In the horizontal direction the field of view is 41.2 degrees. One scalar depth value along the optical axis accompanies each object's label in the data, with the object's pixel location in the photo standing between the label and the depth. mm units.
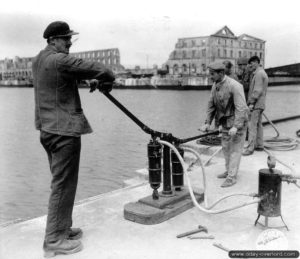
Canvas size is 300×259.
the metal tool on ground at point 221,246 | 4035
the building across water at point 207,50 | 107312
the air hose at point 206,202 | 4652
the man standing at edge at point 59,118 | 3814
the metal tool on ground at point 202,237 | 4336
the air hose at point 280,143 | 9203
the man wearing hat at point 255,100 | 8523
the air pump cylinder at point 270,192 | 4480
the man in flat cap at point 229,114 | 6141
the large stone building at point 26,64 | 137500
